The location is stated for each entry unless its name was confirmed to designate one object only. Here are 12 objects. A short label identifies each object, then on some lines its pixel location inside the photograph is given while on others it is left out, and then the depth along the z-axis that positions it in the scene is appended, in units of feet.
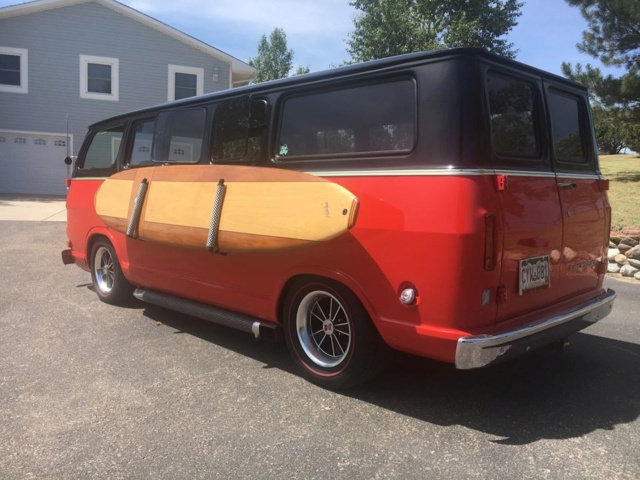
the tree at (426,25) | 90.43
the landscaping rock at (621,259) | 27.68
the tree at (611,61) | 47.46
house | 60.70
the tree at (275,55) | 192.44
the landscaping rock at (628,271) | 26.68
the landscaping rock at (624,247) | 28.27
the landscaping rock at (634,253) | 26.93
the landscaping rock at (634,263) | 26.53
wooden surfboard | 11.68
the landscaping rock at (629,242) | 28.73
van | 10.00
